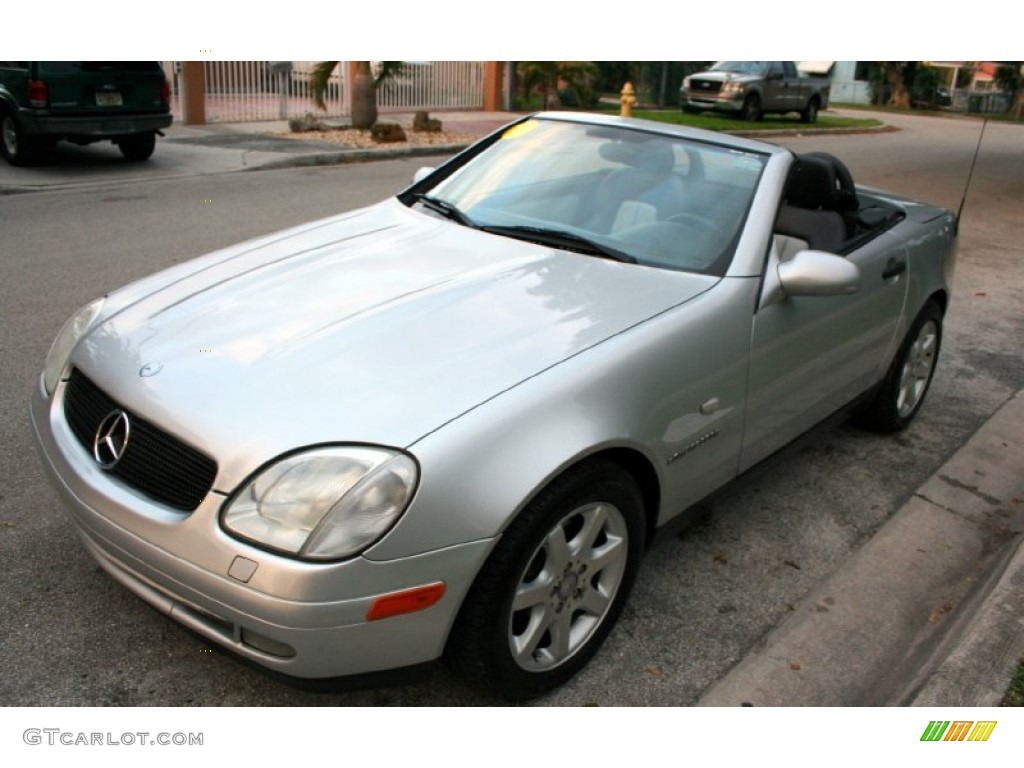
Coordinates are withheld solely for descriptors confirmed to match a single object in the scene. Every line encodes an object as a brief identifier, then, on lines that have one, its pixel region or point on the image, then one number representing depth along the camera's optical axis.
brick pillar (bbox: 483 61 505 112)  21.62
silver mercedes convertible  2.19
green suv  10.66
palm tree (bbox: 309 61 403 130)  15.23
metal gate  16.81
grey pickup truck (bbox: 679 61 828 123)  23.41
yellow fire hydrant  15.27
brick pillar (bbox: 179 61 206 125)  16.16
